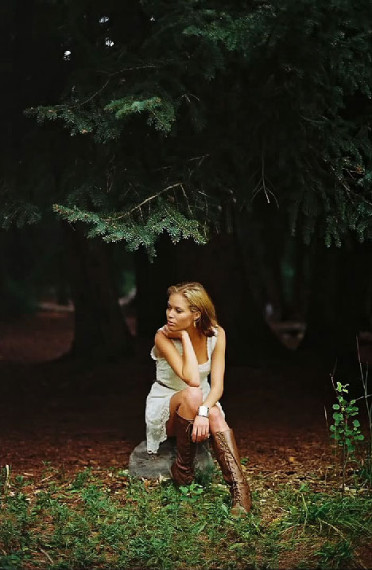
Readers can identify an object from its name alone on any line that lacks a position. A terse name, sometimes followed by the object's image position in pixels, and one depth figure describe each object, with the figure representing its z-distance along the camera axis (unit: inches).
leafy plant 227.5
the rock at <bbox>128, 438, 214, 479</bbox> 255.0
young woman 229.9
